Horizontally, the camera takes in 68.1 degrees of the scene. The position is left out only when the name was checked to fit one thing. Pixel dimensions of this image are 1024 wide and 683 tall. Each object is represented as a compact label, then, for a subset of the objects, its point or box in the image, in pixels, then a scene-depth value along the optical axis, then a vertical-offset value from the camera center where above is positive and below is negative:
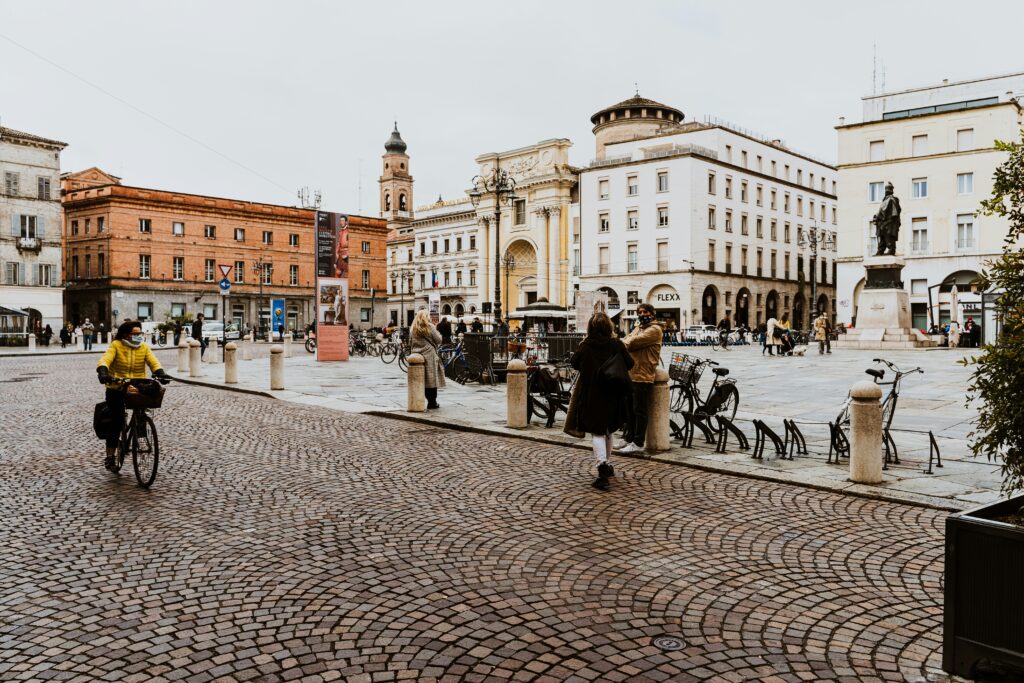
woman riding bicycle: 7.58 -0.39
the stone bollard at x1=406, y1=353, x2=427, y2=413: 12.71 -1.06
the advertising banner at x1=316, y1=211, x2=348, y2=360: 26.95 +1.35
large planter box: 2.97 -1.09
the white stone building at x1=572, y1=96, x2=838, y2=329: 61.62 +8.93
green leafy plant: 3.40 -0.15
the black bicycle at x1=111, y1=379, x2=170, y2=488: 7.23 -1.03
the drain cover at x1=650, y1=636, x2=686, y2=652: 3.73 -1.60
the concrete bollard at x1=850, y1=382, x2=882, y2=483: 7.25 -1.09
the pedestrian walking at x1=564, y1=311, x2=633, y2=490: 7.45 -0.63
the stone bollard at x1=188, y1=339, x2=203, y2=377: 20.89 -0.95
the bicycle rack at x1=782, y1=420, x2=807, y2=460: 8.62 -1.34
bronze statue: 31.23 +4.16
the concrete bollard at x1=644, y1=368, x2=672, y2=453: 9.19 -1.23
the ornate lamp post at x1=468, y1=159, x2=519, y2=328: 28.60 +5.09
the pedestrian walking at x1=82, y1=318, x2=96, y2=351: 39.67 -0.65
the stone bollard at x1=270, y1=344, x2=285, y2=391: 16.90 -1.09
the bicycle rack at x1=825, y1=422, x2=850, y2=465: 8.32 -1.33
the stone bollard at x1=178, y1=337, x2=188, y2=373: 22.33 -0.96
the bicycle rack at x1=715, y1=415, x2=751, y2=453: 9.02 -1.35
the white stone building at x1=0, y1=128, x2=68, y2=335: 51.12 +6.66
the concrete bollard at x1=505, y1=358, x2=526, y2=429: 10.85 -1.05
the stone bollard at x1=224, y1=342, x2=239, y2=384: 18.62 -0.98
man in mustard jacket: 8.99 -0.54
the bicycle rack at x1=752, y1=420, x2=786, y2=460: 8.36 -1.34
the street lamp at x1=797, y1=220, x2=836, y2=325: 68.94 +8.00
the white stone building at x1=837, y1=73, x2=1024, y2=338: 49.28 +9.87
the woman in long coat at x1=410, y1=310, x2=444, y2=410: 13.30 -0.47
